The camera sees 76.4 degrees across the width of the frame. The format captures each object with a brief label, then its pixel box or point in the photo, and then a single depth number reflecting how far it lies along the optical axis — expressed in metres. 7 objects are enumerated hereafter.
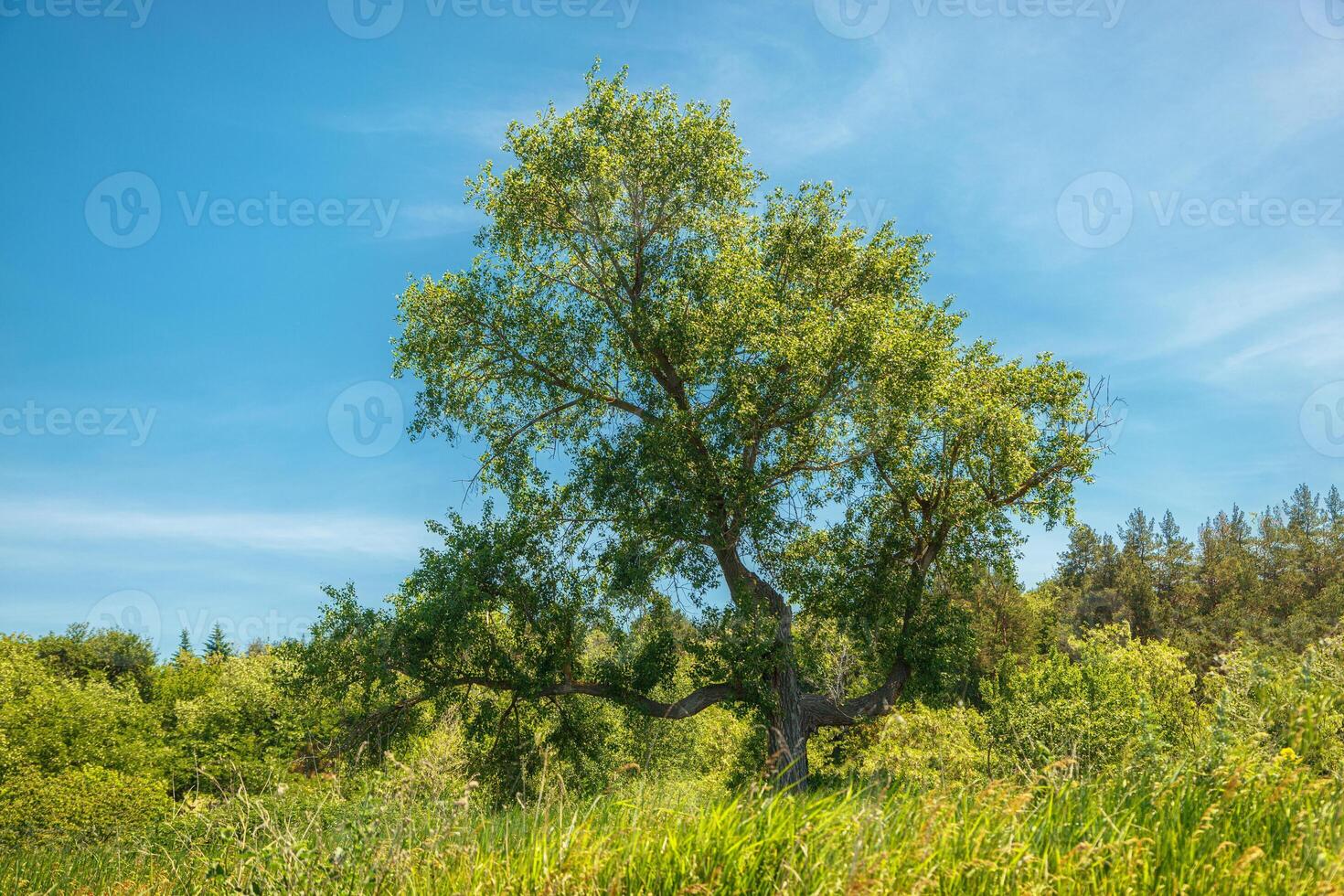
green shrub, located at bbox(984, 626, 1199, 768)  34.88
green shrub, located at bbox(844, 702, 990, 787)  23.44
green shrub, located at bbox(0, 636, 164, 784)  50.31
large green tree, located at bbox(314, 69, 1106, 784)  18.29
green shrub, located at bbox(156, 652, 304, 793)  52.22
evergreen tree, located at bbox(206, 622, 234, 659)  108.25
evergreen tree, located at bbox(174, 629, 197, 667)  81.39
